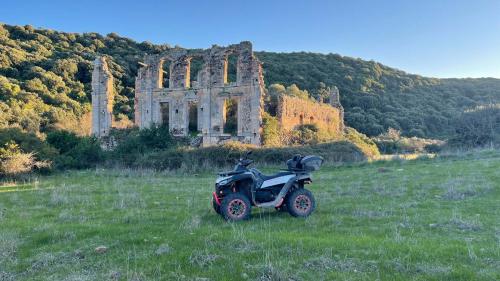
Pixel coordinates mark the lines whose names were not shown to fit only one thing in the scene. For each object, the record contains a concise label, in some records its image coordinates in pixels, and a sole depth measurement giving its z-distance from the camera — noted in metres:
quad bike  8.07
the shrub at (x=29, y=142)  20.75
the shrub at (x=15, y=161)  18.63
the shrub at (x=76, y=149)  24.72
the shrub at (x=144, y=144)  26.45
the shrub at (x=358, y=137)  41.56
